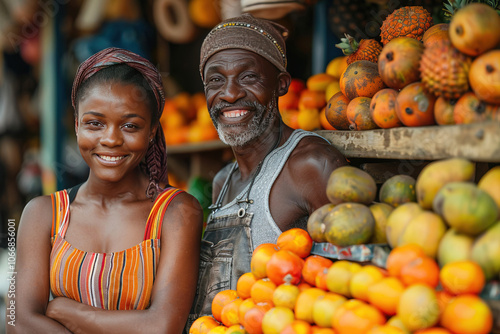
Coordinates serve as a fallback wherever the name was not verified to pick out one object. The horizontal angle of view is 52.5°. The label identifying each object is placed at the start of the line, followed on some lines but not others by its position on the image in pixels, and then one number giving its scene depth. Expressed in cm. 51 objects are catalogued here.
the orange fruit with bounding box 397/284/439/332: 145
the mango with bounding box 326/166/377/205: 193
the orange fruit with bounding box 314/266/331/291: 188
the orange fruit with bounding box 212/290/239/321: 221
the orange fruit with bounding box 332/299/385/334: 157
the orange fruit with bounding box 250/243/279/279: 204
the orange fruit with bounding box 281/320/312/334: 174
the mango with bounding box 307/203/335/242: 199
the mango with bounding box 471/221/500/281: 146
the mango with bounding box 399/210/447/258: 162
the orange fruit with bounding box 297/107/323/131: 341
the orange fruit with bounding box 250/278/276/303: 200
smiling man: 240
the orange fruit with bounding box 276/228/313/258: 205
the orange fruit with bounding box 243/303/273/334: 191
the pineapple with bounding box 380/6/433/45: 236
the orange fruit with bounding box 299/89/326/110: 346
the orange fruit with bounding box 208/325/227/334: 207
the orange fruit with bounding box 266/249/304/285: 195
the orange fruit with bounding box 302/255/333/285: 195
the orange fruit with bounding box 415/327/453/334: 146
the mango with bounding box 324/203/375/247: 183
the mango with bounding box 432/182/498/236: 148
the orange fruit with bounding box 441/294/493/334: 139
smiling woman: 224
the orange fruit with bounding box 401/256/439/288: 153
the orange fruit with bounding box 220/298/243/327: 207
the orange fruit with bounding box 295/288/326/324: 182
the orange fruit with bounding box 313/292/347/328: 173
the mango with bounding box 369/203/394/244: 189
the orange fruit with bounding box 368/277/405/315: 157
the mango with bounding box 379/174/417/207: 195
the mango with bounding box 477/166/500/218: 155
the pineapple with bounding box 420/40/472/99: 173
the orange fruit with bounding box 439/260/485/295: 143
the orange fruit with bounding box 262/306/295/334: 183
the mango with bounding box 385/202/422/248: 172
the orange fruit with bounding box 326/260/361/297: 177
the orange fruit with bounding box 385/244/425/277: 158
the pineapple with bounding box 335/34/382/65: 262
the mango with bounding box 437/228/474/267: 152
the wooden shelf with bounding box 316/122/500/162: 155
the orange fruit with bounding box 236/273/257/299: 212
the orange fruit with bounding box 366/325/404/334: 149
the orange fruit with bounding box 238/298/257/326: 199
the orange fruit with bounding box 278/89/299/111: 394
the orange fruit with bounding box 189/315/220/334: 217
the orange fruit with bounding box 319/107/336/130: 295
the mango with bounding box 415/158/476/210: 162
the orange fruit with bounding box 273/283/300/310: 191
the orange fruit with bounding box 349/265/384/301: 166
